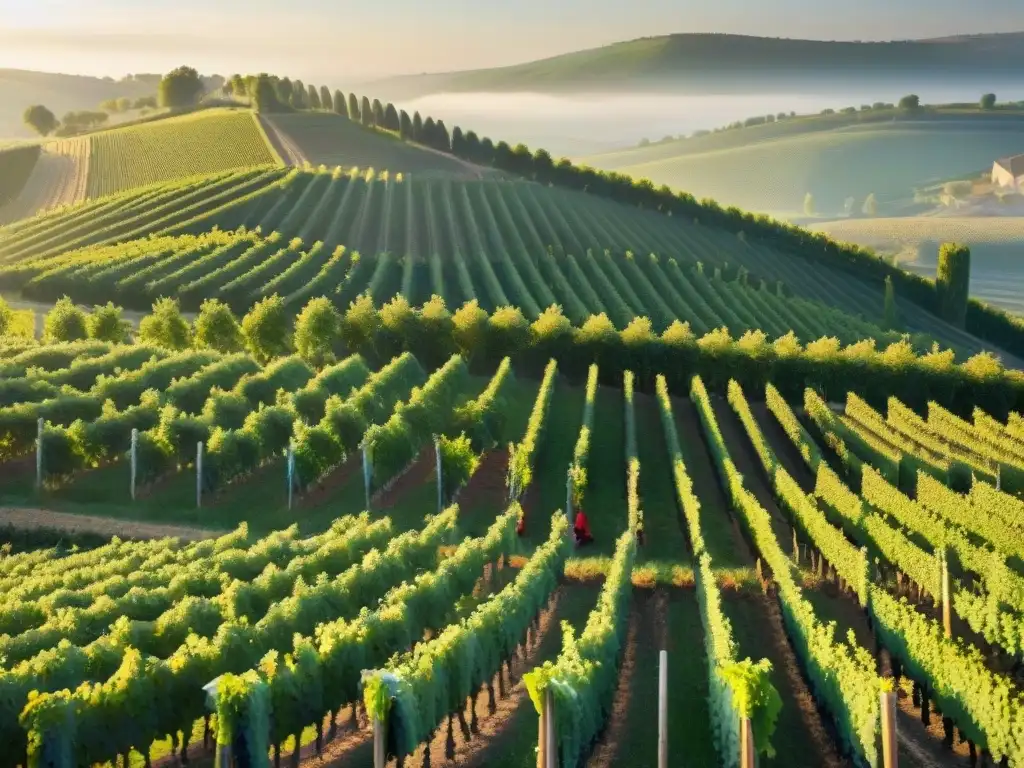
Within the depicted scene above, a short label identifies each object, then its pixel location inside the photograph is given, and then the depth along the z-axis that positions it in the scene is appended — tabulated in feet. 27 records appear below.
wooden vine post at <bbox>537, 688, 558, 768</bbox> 56.18
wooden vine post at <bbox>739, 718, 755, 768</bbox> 56.59
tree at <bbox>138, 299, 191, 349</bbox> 202.28
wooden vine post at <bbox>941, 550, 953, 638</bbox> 86.18
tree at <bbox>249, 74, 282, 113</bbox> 577.43
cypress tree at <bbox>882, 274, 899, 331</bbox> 336.08
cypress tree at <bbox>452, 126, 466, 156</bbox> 504.84
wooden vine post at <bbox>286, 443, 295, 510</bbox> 126.62
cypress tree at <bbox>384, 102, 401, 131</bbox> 550.36
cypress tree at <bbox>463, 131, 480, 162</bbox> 497.05
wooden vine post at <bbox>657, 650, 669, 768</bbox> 57.67
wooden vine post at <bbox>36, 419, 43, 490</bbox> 124.16
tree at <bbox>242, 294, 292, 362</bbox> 199.93
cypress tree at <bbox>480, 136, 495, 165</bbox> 492.54
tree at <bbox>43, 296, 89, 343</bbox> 202.08
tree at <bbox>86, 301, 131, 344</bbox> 201.46
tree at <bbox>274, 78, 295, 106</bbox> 600.11
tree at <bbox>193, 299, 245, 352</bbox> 201.98
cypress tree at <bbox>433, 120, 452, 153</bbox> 516.73
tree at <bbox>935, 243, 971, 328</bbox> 376.68
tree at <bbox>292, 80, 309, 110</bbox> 616.80
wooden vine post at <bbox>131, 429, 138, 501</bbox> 124.59
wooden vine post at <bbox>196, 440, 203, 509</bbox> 124.77
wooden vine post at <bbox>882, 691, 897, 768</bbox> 55.36
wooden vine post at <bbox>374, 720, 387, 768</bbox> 57.26
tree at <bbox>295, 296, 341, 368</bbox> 196.95
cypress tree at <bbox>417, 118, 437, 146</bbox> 523.70
